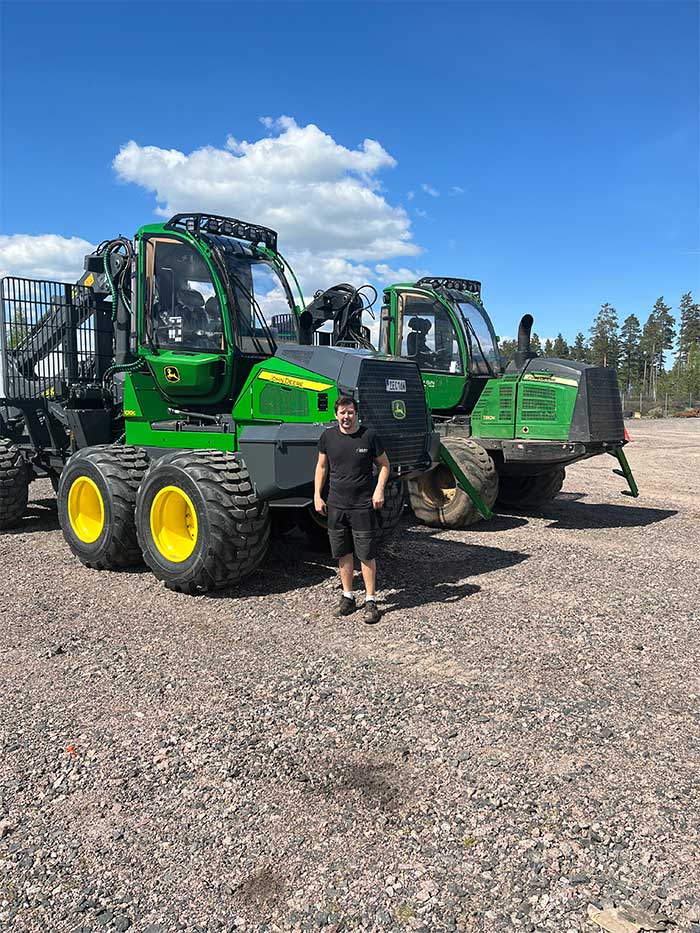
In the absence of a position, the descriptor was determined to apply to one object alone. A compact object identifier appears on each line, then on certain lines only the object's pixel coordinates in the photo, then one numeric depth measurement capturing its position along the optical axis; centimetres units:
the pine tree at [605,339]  8731
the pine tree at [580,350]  8988
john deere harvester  935
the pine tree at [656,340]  9112
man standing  574
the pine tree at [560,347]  9711
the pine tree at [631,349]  9012
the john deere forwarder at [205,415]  614
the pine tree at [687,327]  9225
